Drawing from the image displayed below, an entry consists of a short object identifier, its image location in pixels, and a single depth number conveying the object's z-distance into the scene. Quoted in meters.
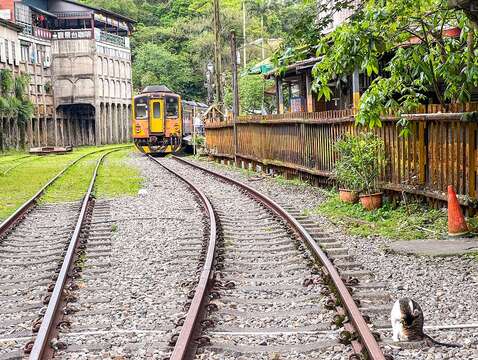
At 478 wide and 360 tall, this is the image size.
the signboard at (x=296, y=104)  29.34
